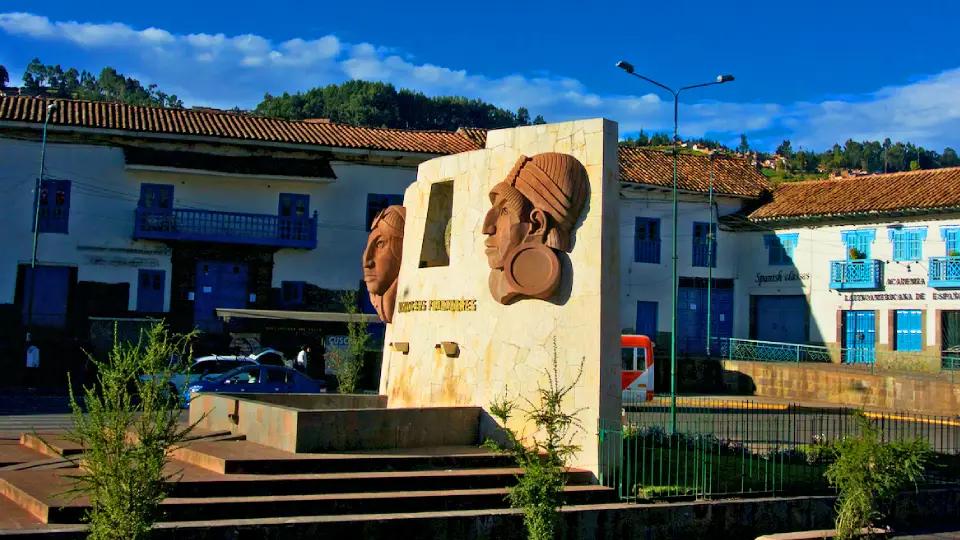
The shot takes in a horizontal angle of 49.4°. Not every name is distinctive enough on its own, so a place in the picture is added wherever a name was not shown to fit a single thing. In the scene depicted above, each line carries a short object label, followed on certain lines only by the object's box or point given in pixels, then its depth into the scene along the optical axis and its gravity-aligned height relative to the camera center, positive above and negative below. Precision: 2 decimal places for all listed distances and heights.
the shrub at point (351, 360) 22.48 -0.23
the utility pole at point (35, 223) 33.56 +3.73
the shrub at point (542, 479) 10.03 -1.16
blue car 24.58 -0.82
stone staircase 10.33 -1.48
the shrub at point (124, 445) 8.30 -0.83
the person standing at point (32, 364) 33.12 -0.82
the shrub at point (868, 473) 10.84 -1.05
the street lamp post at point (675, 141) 20.62 +5.55
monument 12.72 +1.07
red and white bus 30.80 -0.17
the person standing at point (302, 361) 34.22 -0.39
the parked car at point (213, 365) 26.02 -0.50
